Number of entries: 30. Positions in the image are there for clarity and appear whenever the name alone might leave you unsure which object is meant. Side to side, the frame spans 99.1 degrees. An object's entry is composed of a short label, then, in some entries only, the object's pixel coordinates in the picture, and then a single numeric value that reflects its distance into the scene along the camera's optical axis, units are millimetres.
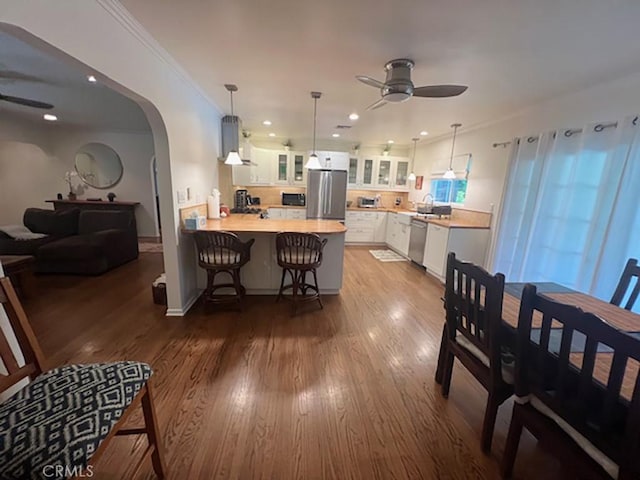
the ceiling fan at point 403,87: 2209
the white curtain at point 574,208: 2285
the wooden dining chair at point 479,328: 1381
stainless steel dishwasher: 4730
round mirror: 5695
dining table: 1070
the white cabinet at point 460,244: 4008
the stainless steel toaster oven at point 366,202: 6508
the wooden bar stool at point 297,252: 2867
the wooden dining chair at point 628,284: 1762
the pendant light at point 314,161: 3482
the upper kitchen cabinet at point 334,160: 5934
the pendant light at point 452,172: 4367
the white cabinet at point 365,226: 6266
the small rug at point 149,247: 5316
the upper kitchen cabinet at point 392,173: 6508
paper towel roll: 3799
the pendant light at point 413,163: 5895
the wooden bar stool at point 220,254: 2771
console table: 5172
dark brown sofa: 3811
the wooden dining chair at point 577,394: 892
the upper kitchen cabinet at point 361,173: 6402
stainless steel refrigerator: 5762
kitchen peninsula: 3236
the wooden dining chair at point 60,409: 825
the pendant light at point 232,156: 3020
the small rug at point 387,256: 5391
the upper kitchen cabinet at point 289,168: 6062
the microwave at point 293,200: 6199
